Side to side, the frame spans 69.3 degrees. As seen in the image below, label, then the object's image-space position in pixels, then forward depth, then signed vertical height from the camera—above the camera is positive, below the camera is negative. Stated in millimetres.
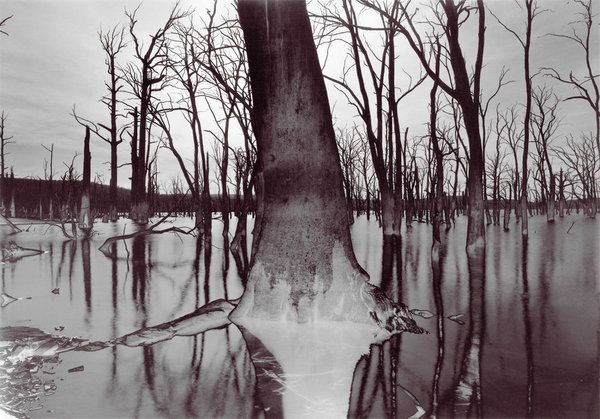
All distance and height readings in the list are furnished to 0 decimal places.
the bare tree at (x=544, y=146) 25594 +4689
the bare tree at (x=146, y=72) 15693 +5575
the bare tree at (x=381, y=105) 15172 +4017
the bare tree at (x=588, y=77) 19062 +6099
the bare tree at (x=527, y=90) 16391 +4748
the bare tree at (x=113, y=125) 17200 +4075
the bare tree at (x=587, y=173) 32719 +3099
